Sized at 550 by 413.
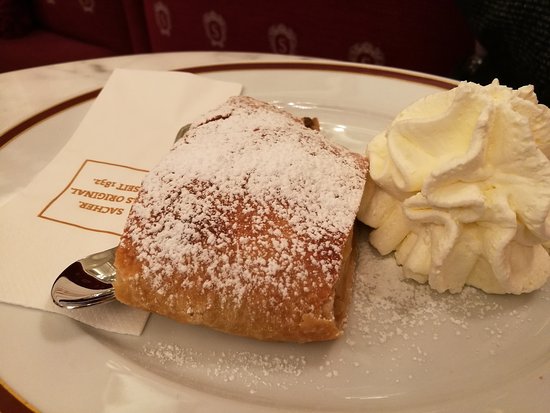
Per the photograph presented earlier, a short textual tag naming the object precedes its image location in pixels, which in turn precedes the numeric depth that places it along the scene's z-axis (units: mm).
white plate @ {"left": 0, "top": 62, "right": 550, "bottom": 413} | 152
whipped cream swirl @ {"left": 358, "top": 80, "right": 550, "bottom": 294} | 179
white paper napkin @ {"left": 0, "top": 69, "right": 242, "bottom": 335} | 181
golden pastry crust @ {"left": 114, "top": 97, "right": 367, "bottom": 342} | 167
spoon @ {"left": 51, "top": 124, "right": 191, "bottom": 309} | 170
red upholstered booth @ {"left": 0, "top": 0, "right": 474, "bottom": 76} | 395
